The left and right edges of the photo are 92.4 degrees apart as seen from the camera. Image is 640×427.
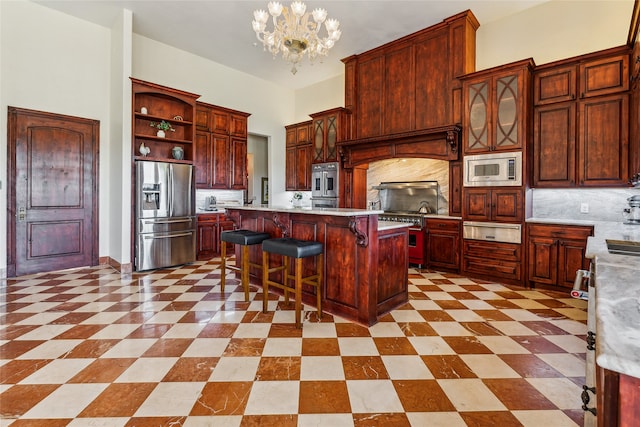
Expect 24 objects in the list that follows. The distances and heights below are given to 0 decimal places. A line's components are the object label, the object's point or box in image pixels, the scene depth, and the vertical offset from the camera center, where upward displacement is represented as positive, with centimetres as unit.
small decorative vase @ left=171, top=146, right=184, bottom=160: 526 +97
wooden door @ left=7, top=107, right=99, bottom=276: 430 +26
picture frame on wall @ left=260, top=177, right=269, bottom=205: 951 +64
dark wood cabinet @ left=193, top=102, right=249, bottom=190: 580 +123
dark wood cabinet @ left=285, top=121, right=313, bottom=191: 717 +130
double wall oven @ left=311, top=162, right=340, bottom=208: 629 +54
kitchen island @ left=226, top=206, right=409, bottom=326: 277 -46
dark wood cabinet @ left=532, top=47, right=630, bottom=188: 356 +112
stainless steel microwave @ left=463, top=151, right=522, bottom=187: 404 +58
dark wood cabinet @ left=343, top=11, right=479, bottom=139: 470 +226
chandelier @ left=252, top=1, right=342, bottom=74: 305 +194
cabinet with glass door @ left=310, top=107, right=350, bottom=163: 612 +162
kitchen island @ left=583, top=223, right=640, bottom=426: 55 -26
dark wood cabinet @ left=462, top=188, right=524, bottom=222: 403 +10
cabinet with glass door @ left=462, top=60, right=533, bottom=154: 400 +143
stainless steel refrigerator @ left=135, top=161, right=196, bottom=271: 465 -9
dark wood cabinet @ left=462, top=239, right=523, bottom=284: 405 -67
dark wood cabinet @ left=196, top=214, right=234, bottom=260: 563 -45
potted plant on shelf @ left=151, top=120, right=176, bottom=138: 517 +142
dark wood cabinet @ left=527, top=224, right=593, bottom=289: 359 -50
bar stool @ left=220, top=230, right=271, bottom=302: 338 -34
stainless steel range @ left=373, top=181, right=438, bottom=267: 494 +11
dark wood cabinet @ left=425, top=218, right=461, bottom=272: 461 -50
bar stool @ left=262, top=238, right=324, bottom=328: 273 -45
